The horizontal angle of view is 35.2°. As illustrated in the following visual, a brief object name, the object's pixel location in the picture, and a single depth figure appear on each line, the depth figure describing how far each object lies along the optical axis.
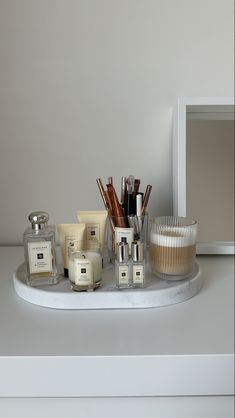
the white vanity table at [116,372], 0.48
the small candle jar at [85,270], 0.60
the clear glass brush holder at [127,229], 0.69
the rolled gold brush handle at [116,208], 0.70
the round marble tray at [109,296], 0.60
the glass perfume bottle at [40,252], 0.64
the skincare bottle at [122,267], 0.62
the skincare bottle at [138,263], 0.61
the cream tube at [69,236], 0.68
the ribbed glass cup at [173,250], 0.64
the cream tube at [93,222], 0.71
